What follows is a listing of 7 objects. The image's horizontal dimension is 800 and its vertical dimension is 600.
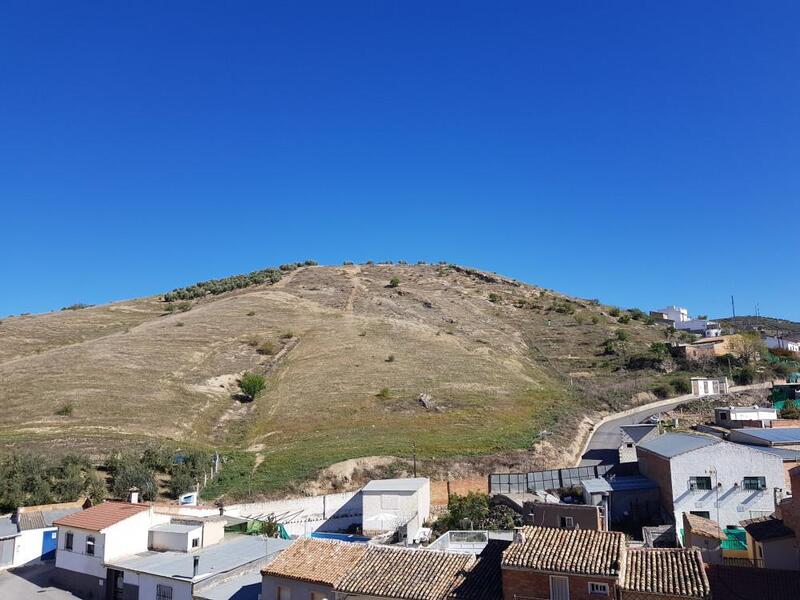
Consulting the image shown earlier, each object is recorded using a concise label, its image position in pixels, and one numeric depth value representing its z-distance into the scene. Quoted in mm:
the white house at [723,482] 31406
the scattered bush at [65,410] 49719
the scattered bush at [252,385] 61812
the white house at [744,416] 43250
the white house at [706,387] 62938
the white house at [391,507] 32344
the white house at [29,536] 29016
